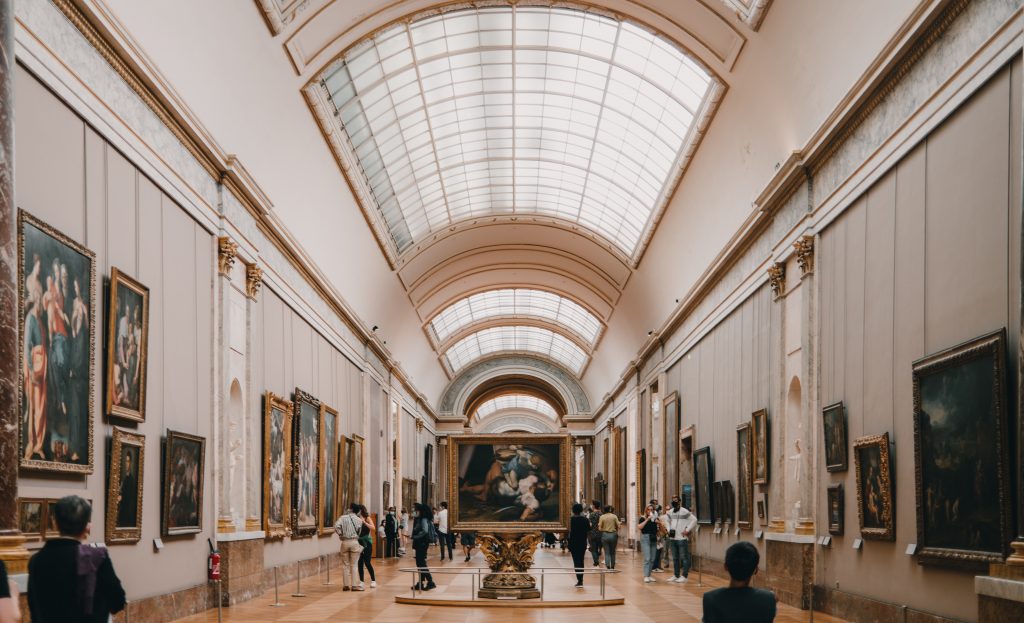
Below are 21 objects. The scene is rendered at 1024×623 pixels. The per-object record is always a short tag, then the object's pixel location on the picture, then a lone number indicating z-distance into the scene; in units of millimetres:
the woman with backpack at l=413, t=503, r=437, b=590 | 22147
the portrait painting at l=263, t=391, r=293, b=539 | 21844
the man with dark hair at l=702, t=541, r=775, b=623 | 5656
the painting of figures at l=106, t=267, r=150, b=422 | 13266
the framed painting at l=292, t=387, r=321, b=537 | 24500
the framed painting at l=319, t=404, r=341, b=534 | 27578
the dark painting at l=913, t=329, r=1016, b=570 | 10672
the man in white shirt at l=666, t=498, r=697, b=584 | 24172
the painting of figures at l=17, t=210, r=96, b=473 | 10711
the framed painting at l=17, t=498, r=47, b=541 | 10633
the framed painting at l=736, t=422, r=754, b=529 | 22656
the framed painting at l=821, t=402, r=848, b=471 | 16219
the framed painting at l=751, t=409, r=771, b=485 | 21180
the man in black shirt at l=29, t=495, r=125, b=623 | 6016
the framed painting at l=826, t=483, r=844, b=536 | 16406
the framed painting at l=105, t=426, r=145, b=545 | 13297
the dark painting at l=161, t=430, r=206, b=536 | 15570
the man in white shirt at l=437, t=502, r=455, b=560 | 35156
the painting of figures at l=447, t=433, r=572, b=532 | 20156
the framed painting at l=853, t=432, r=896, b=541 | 14117
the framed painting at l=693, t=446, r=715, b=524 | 27438
